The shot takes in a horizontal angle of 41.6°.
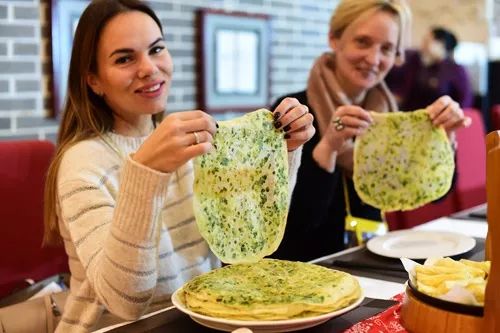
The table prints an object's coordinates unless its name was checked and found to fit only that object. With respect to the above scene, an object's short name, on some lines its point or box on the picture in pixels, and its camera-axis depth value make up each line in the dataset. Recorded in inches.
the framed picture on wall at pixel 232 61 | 130.6
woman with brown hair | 47.4
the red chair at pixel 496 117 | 127.6
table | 46.2
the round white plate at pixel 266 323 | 41.2
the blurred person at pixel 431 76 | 199.9
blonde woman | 78.3
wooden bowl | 37.8
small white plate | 63.2
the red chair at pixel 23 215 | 71.4
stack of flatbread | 42.1
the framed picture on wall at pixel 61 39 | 103.7
